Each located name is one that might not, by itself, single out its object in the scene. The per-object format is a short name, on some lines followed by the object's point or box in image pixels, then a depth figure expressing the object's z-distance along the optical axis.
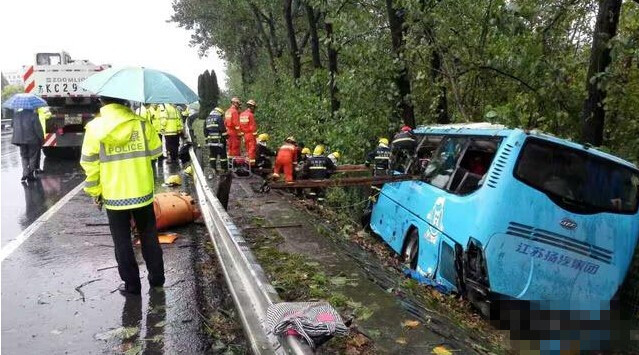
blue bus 4.75
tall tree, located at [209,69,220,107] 38.41
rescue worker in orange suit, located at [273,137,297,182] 10.52
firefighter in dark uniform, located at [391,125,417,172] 8.20
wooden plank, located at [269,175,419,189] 7.21
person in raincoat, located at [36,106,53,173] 13.65
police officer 4.35
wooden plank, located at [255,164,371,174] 10.21
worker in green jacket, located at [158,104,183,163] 13.30
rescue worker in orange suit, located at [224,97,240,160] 12.24
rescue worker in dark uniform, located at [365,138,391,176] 9.34
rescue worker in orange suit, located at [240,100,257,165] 12.13
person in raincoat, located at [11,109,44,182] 10.91
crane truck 13.96
